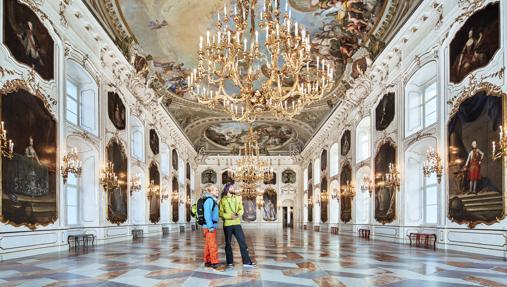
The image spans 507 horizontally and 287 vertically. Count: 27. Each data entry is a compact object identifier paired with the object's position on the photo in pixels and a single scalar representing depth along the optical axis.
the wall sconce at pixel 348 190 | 20.39
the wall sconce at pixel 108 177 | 14.48
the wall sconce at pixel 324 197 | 26.67
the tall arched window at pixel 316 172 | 31.64
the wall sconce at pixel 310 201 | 33.50
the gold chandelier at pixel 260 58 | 9.70
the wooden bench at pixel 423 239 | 12.49
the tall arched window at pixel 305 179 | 37.75
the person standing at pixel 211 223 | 7.41
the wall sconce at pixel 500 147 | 8.67
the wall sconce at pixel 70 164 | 11.42
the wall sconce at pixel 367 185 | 17.67
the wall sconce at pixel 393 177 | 15.02
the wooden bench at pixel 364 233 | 17.85
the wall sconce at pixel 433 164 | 11.86
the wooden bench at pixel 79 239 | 12.12
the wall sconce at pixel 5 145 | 8.53
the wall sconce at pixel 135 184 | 17.56
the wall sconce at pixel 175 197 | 27.08
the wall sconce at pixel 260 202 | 39.09
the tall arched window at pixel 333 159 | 26.05
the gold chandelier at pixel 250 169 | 23.25
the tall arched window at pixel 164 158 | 25.41
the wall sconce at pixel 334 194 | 24.08
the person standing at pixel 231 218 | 7.66
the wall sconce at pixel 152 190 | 20.62
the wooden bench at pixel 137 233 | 18.06
